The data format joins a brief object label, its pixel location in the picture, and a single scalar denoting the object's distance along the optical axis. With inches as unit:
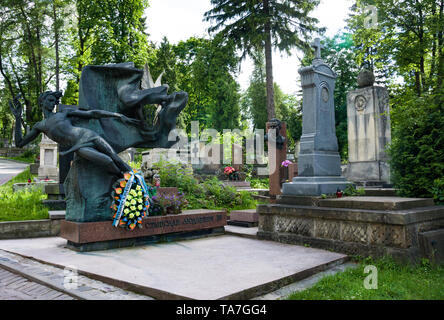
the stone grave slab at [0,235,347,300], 149.1
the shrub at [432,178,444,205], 254.5
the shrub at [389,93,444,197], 258.1
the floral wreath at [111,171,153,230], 246.4
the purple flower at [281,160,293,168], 478.9
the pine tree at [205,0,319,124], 846.6
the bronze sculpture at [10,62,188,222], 250.4
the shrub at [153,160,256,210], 437.7
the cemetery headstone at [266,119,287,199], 481.7
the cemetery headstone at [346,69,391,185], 448.1
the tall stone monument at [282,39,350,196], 285.4
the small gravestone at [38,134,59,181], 855.7
